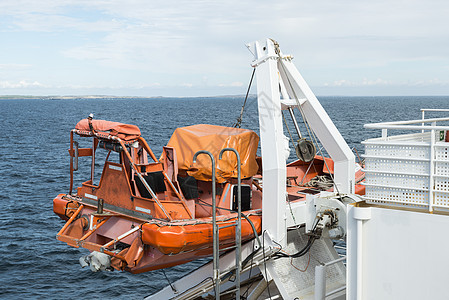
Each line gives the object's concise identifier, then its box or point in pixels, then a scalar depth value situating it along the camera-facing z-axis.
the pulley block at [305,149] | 12.11
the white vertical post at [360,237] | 8.36
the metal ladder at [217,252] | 9.20
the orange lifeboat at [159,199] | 10.70
